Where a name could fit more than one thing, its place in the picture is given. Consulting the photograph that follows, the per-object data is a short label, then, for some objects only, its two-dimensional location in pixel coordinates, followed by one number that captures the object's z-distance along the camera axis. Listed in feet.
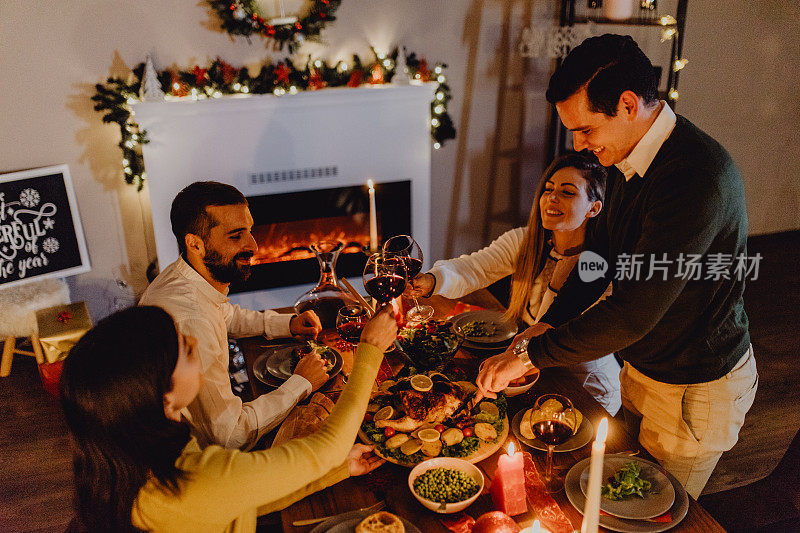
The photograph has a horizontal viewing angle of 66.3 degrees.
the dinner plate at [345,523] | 4.07
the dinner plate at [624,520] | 4.04
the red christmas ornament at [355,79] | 11.84
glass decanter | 6.18
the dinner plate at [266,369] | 5.79
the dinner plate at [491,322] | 6.31
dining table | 4.18
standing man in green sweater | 4.65
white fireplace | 11.25
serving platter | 4.62
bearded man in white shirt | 4.94
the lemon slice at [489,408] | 5.03
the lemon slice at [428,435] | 4.68
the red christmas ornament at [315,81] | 11.65
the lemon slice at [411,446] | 4.62
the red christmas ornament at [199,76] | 11.14
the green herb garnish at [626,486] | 4.29
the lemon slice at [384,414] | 4.94
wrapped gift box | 10.23
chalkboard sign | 10.96
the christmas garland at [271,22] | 11.05
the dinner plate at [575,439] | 4.81
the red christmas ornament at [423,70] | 12.25
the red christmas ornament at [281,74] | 11.44
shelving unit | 11.37
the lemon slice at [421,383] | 5.16
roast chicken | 4.85
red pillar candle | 4.13
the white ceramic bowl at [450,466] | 4.14
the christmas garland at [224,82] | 11.07
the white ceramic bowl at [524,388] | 5.37
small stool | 10.73
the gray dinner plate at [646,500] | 4.15
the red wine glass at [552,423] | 4.45
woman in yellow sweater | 3.64
